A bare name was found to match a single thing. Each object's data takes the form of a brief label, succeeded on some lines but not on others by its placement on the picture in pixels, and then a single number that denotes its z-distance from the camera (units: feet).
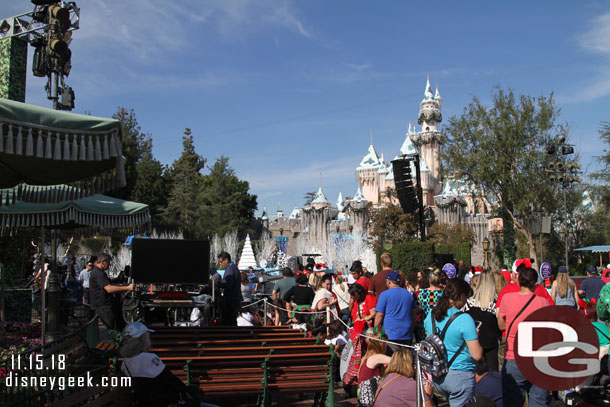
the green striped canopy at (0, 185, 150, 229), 25.25
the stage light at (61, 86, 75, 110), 28.82
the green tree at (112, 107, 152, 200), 147.95
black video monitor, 32.39
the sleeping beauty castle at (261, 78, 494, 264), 242.99
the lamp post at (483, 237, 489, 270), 81.86
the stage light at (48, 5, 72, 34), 31.58
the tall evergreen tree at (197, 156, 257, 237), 199.62
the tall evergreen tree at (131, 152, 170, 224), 182.09
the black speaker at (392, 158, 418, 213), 63.77
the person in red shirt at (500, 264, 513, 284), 45.17
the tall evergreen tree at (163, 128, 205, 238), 191.62
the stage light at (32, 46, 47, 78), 31.73
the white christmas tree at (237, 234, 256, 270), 103.19
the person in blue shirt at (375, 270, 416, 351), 22.56
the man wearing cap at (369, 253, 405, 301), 28.86
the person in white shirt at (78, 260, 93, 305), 44.69
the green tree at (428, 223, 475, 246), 171.63
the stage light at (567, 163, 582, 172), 78.57
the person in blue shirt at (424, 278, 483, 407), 16.17
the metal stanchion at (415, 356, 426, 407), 15.31
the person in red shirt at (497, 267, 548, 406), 17.21
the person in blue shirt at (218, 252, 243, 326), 32.86
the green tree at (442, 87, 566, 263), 109.29
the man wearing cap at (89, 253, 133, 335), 27.84
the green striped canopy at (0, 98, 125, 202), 13.62
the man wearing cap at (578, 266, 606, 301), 31.78
